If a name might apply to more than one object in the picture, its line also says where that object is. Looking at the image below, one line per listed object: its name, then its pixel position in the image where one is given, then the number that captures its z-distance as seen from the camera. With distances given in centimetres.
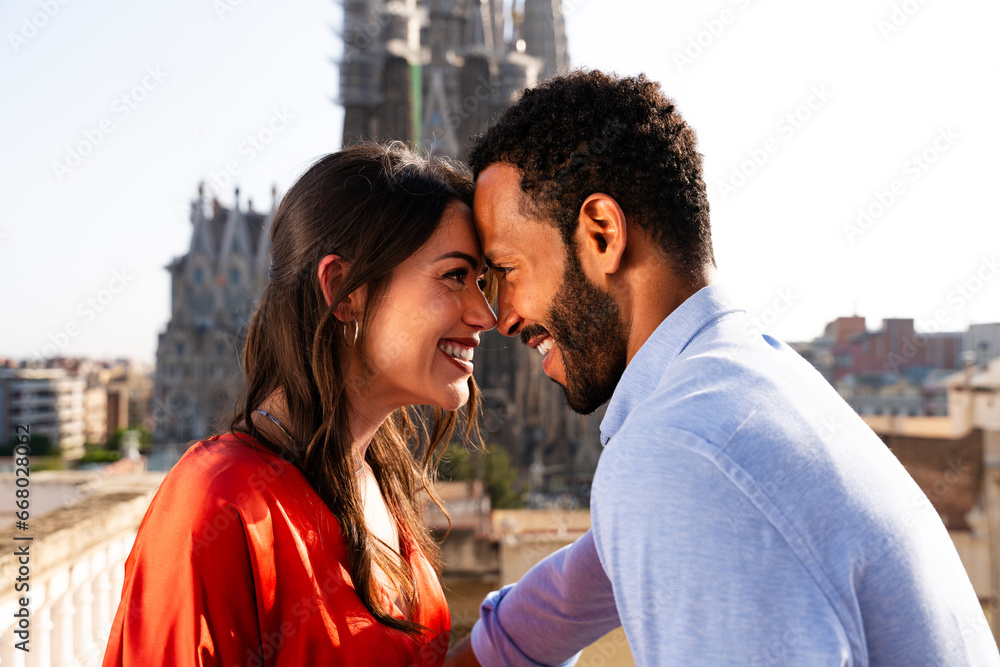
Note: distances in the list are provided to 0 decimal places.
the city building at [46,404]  5097
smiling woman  126
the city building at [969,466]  857
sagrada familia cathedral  3164
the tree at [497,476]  2325
